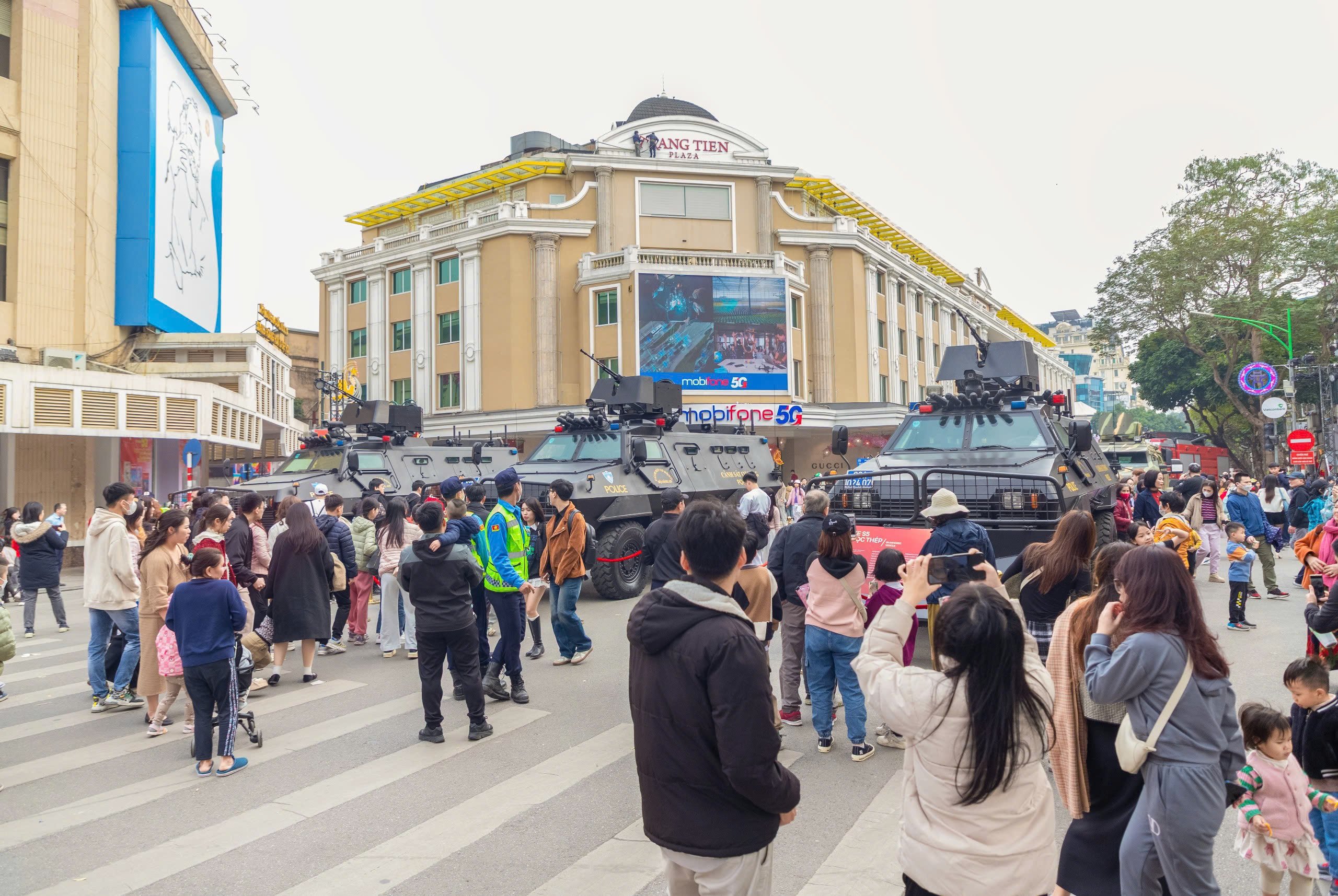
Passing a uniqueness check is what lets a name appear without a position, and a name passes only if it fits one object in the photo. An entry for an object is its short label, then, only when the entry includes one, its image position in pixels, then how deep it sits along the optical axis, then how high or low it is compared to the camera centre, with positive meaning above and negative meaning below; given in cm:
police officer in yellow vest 699 -94
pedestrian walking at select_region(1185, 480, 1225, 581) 1044 -79
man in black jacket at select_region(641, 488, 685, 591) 642 -49
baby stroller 595 -142
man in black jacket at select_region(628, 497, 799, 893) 251 -77
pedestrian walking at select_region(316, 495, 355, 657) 869 -49
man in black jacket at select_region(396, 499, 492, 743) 598 -95
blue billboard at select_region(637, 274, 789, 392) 3531 +594
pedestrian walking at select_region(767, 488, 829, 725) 603 -68
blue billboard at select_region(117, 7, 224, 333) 2361 +852
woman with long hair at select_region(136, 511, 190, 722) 630 -71
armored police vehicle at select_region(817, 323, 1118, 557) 768 +14
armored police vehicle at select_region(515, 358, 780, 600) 1177 +25
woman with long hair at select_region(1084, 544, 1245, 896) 267 -73
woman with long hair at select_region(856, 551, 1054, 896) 231 -74
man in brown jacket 786 -73
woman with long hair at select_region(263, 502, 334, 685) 741 -83
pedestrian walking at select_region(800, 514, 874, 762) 540 -93
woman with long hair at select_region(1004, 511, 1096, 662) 459 -54
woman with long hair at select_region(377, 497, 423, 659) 873 -103
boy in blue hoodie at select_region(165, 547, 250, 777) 548 -100
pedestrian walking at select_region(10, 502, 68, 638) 1005 -79
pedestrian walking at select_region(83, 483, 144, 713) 686 -81
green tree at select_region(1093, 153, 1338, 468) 3072 +723
